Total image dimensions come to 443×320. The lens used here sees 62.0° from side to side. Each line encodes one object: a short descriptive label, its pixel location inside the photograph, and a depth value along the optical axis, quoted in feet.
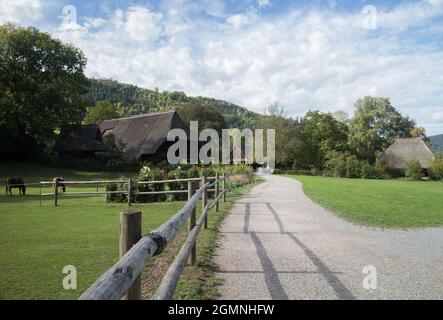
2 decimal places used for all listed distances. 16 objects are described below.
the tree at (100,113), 208.33
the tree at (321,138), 177.17
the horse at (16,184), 56.18
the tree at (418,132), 209.97
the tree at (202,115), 183.67
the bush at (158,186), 47.24
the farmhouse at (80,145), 137.08
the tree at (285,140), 171.53
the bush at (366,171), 140.36
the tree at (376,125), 192.24
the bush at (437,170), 134.92
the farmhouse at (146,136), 129.18
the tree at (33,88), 112.16
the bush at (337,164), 146.72
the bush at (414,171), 138.41
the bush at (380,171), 143.33
